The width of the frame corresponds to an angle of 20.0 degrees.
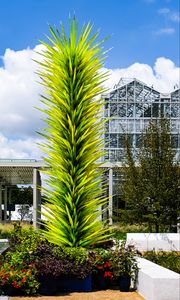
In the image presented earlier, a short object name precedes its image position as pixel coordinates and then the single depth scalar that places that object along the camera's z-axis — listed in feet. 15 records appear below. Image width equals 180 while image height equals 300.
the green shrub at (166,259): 33.18
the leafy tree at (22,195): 191.62
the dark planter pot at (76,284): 28.99
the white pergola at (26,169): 93.88
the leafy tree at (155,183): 57.00
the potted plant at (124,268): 29.27
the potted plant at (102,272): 29.68
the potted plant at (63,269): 27.94
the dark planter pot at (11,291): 27.61
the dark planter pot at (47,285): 27.84
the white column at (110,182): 90.79
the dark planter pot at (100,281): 29.89
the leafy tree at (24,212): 169.58
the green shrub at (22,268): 27.30
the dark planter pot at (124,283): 29.17
